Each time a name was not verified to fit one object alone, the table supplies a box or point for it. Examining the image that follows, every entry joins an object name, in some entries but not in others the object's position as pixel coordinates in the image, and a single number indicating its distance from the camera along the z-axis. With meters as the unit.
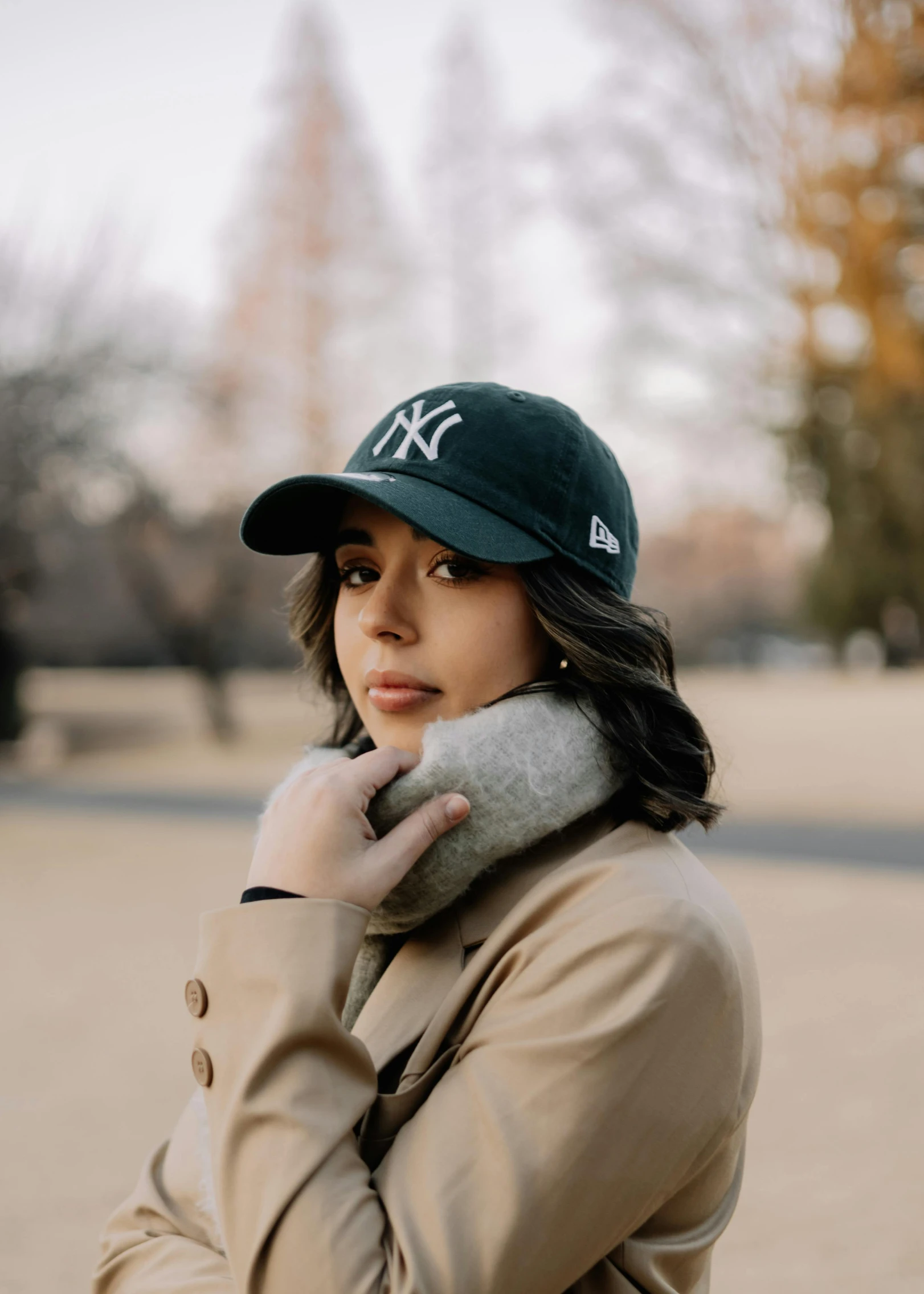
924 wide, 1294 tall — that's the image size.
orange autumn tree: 10.20
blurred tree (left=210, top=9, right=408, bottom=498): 19.48
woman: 0.97
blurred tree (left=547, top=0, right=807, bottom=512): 12.41
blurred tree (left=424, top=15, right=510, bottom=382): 20.67
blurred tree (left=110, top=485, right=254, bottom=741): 17.22
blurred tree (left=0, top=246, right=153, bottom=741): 13.13
